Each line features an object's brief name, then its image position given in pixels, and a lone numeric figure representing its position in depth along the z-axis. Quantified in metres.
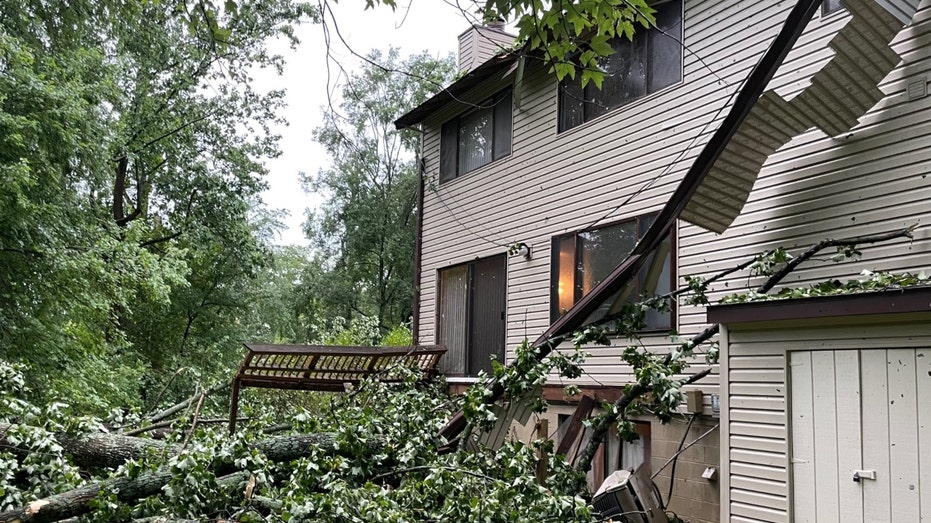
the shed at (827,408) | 4.16
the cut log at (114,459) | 4.17
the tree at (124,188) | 10.84
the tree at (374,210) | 27.34
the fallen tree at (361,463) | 4.22
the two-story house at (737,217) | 4.47
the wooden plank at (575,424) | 7.18
